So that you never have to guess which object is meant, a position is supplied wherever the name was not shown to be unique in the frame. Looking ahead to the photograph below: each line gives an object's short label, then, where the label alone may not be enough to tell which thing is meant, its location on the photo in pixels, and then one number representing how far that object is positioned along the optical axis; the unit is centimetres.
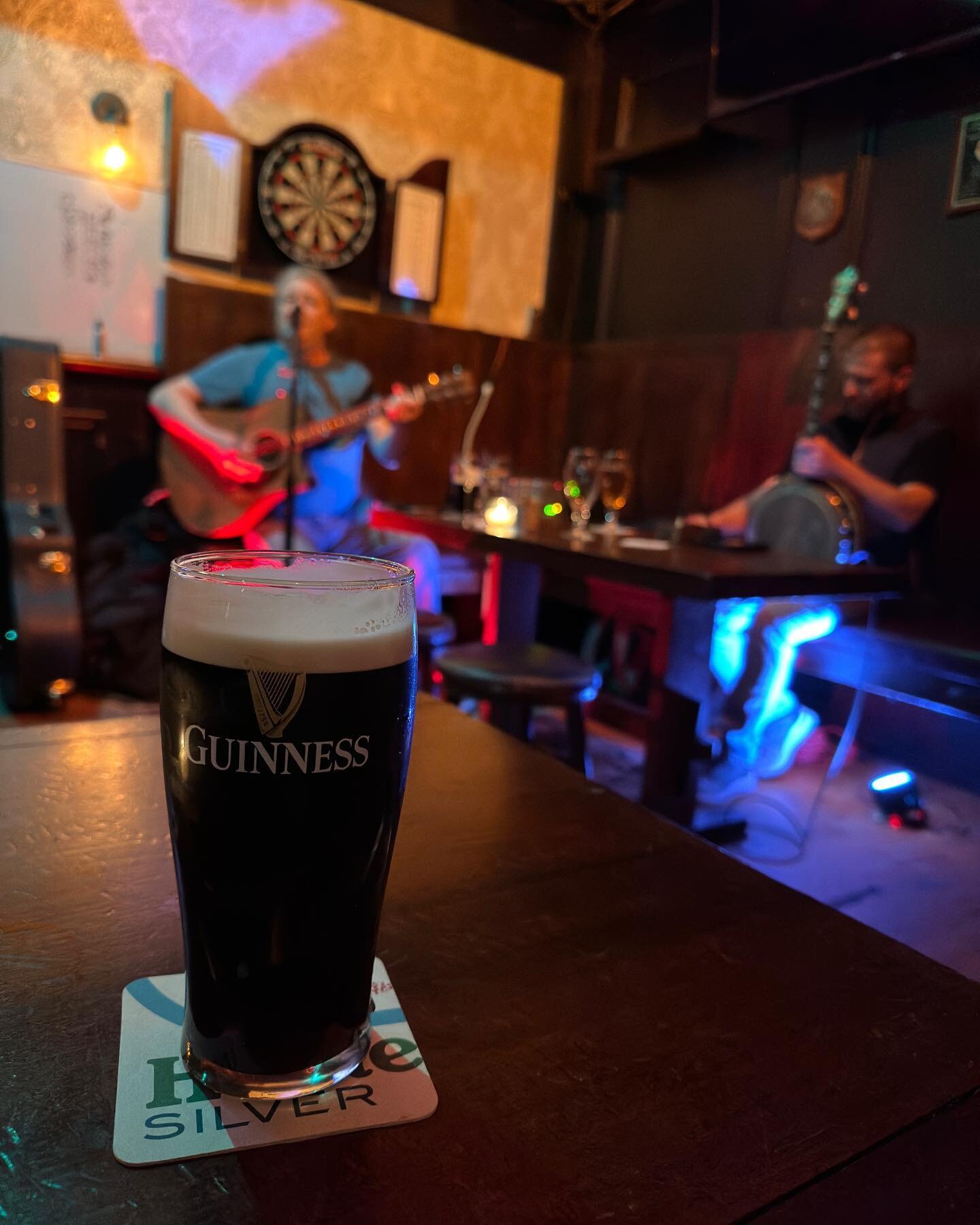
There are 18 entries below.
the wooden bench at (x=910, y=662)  157
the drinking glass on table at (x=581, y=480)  204
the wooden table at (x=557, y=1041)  29
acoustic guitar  290
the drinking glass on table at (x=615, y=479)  199
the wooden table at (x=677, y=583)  154
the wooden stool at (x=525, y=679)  171
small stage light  162
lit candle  227
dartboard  333
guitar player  288
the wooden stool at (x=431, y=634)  214
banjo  221
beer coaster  30
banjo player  211
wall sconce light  297
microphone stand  219
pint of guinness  32
